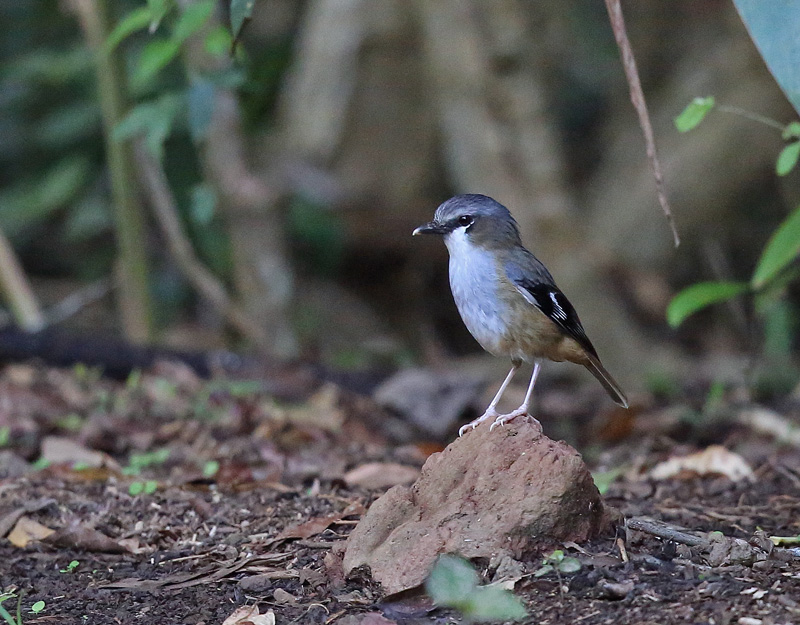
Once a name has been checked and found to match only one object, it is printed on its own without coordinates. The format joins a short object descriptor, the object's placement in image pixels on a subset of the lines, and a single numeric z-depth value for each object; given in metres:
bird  9.07
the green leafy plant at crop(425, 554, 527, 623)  4.90
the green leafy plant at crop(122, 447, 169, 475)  10.18
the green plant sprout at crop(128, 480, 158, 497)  8.93
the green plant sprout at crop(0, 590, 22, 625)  6.01
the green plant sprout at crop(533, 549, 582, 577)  6.29
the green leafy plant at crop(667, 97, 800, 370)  8.26
